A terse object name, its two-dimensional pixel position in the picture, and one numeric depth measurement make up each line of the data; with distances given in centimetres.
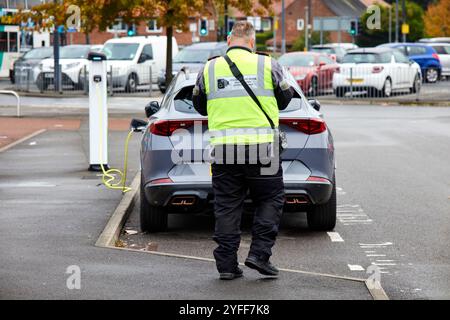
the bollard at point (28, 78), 3975
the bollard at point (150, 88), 3733
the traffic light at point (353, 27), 5869
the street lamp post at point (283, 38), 6751
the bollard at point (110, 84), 3700
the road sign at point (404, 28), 6409
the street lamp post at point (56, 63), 3634
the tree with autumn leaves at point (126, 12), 2844
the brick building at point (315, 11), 11900
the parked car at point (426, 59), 4628
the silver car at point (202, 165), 1005
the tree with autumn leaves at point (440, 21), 8456
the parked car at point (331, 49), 5630
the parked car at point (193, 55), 3725
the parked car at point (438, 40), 5628
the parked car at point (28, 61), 4022
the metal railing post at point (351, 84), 3522
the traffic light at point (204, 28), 5022
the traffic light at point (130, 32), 5452
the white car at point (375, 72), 3528
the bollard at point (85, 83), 3722
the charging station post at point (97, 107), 1515
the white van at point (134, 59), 3819
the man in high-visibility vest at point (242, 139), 795
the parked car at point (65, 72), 3875
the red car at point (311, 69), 3591
